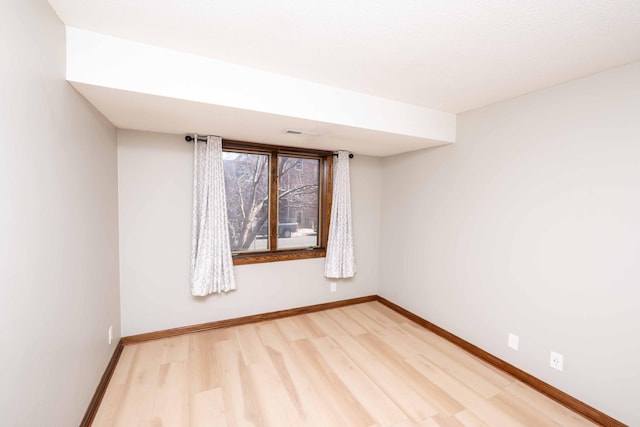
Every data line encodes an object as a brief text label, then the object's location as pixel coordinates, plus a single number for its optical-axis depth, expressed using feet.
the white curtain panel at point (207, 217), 8.62
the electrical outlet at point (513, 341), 7.09
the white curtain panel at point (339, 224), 10.86
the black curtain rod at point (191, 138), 8.55
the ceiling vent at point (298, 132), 7.57
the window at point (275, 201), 9.75
